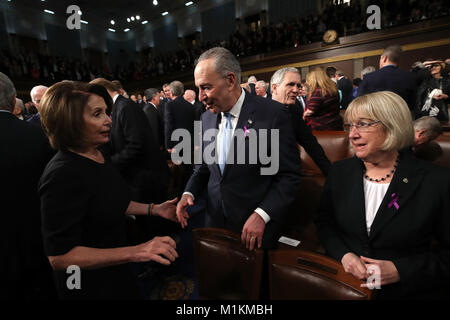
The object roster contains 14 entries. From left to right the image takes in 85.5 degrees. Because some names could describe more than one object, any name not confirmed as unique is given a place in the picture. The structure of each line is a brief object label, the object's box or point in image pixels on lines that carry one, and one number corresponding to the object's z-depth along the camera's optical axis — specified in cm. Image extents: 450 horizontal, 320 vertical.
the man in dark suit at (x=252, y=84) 436
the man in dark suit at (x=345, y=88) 495
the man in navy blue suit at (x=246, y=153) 127
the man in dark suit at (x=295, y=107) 180
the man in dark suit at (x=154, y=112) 421
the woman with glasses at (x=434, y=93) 288
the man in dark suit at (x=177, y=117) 386
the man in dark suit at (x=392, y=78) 283
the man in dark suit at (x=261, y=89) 424
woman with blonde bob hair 101
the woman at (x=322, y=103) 258
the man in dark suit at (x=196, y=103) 452
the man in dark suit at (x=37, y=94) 254
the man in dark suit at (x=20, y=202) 121
